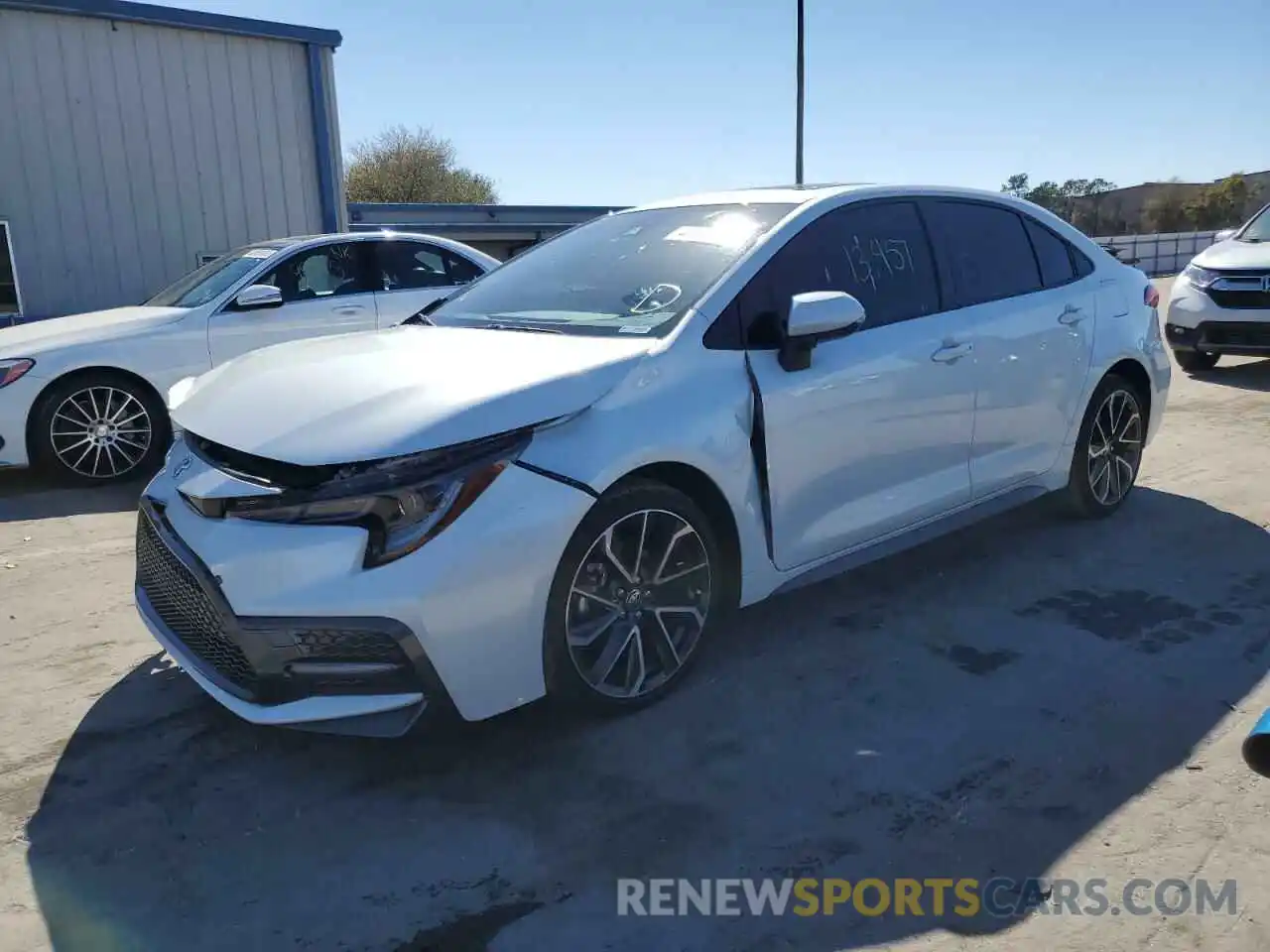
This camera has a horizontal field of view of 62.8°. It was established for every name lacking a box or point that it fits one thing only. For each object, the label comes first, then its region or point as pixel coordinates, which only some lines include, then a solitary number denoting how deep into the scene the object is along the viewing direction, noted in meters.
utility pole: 19.47
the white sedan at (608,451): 2.70
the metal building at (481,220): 21.11
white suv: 9.03
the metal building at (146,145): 11.20
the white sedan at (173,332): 6.41
